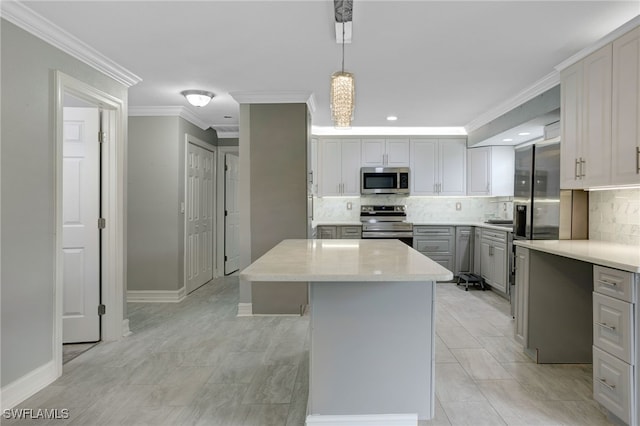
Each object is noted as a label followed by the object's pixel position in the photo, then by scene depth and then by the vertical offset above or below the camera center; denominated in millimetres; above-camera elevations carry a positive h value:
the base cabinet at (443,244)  5508 -498
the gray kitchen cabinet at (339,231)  5516 -314
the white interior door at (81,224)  3137 -129
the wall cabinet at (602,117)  2289 +644
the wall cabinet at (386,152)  5828 +904
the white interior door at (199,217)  4902 -103
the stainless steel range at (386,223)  5578 -198
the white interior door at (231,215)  6074 -95
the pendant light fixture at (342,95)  2029 +627
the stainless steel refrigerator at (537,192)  3125 +170
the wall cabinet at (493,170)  5648 +613
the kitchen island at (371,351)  1863 -707
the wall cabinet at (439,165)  5797 +704
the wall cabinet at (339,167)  5844 +671
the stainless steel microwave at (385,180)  5730 +461
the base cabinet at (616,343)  1865 -699
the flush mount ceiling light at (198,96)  3799 +1147
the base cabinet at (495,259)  4492 -621
